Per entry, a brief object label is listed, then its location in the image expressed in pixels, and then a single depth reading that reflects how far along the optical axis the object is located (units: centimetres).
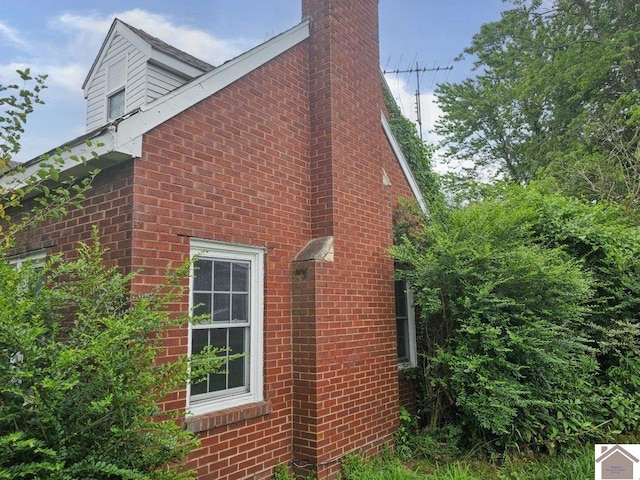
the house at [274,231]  410
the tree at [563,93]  1159
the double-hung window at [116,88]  774
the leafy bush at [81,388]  243
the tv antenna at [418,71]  1324
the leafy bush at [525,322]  532
